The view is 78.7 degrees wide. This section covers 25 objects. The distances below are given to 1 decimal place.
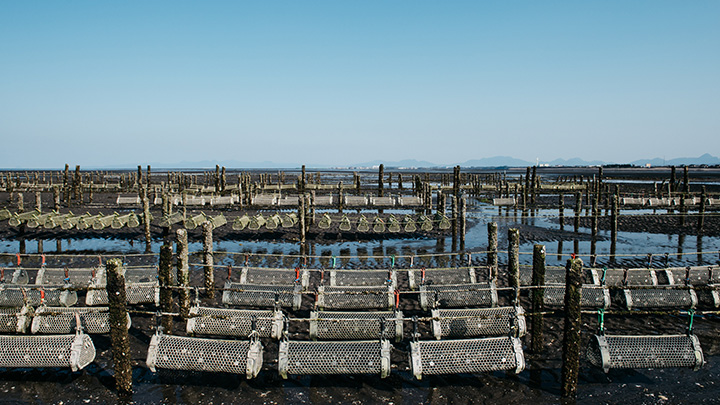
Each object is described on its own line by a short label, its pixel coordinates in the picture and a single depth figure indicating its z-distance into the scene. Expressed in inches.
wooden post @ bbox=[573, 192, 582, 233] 1074.4
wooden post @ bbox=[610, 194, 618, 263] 930.2
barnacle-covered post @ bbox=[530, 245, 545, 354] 411.8
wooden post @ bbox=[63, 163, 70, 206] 1528.2
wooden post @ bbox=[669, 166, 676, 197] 1582.1
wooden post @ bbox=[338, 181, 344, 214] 1296.8
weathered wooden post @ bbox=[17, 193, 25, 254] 934.8
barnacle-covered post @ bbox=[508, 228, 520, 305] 471.8
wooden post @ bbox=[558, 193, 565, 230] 1162.5
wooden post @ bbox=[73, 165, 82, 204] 1632.6
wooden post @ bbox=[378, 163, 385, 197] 1611.0
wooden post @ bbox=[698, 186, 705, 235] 1082.7
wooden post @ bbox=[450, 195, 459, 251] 991.6
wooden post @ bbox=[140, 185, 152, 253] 973.2
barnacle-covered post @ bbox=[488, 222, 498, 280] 580.2
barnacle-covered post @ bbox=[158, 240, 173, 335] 428.8
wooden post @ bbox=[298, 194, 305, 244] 948.6
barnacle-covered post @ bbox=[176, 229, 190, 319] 463.2
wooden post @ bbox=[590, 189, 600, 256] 957.4
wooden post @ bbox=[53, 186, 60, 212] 1220.5
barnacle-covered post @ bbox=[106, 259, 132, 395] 342.6
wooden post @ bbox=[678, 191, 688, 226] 1138.3
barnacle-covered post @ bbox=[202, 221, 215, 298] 568.7
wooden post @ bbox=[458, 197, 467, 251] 947.3
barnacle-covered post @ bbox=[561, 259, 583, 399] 341.4
